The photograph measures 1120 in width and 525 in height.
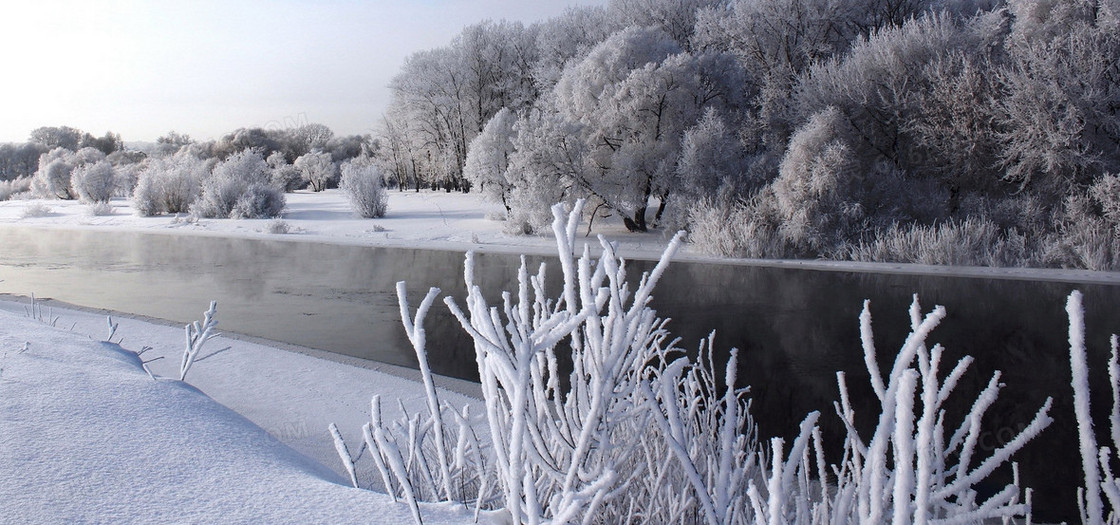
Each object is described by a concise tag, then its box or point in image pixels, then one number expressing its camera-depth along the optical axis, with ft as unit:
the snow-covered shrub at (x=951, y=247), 40.11
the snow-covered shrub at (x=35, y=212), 88.74
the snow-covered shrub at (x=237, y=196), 80.12
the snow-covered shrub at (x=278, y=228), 64.90
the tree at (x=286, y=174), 149.64
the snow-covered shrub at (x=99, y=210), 87.97
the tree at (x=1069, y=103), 41.73
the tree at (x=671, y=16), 90.43
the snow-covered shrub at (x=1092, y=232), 37.96
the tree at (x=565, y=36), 91.45
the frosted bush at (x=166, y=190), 86.33
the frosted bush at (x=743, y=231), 45.75
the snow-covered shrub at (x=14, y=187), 152.76
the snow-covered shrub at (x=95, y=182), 108.68
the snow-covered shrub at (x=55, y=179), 135.23
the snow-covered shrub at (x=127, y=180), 129.16
